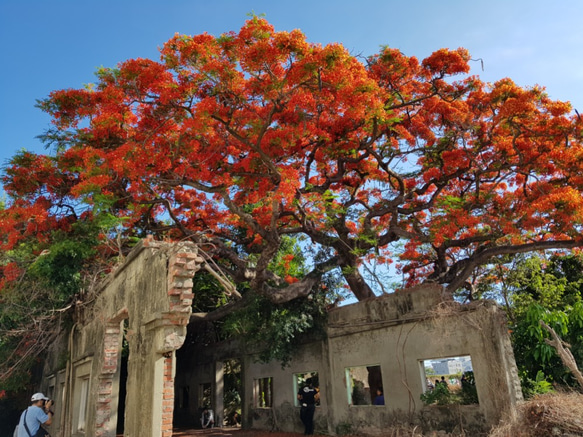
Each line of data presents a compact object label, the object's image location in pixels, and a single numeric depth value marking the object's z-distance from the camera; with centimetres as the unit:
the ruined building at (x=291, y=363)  540
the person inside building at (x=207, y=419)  1397
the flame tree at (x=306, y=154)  852
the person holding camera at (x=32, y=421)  628
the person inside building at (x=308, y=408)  1072
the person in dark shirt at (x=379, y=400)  991
